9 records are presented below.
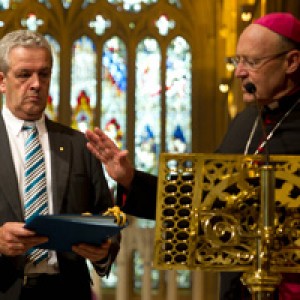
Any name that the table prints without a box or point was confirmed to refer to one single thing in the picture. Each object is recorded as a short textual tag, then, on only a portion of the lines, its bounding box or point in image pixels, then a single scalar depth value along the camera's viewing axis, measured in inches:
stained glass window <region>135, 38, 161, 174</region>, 524.1
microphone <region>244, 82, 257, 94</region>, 136.2
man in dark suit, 156.2
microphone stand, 128.6
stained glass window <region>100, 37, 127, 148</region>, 525.3
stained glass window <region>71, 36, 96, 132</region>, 524.7
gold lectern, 132.0
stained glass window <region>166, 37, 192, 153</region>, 526.0
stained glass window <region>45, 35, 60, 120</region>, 524.1
